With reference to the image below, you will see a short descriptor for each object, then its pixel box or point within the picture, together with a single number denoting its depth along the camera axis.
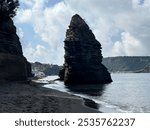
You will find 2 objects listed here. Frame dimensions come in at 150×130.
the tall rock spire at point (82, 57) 80.49
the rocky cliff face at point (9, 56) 37.57
